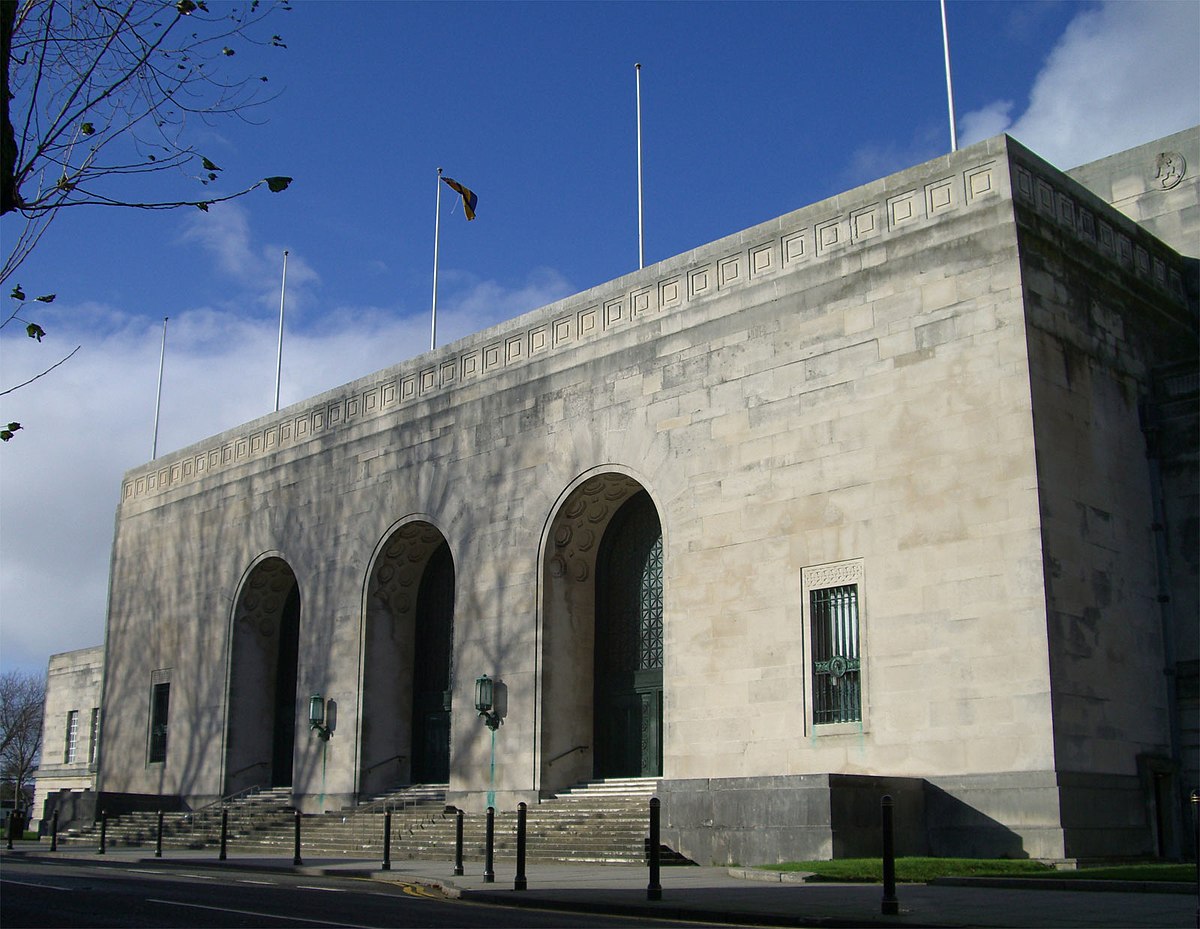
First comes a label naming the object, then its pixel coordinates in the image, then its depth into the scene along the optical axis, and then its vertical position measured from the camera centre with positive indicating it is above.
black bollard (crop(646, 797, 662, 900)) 13.80 -0.88
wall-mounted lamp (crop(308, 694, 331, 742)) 32.00 +1.77
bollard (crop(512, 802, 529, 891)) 15.70 -0.79
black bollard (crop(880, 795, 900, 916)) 12.03 -0.74
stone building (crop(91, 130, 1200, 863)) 19.91 +4.46
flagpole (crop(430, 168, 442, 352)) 33.56 +11.20
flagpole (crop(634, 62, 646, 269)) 28.03 +11.03
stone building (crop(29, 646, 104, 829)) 53.66 +2.70
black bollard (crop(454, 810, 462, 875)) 18.67 -0.91
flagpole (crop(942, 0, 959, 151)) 23.59 +12.55
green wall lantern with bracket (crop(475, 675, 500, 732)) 27.42 +1.77
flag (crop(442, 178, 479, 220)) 33.47 +14.34
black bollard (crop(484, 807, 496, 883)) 17.36 -0.94
